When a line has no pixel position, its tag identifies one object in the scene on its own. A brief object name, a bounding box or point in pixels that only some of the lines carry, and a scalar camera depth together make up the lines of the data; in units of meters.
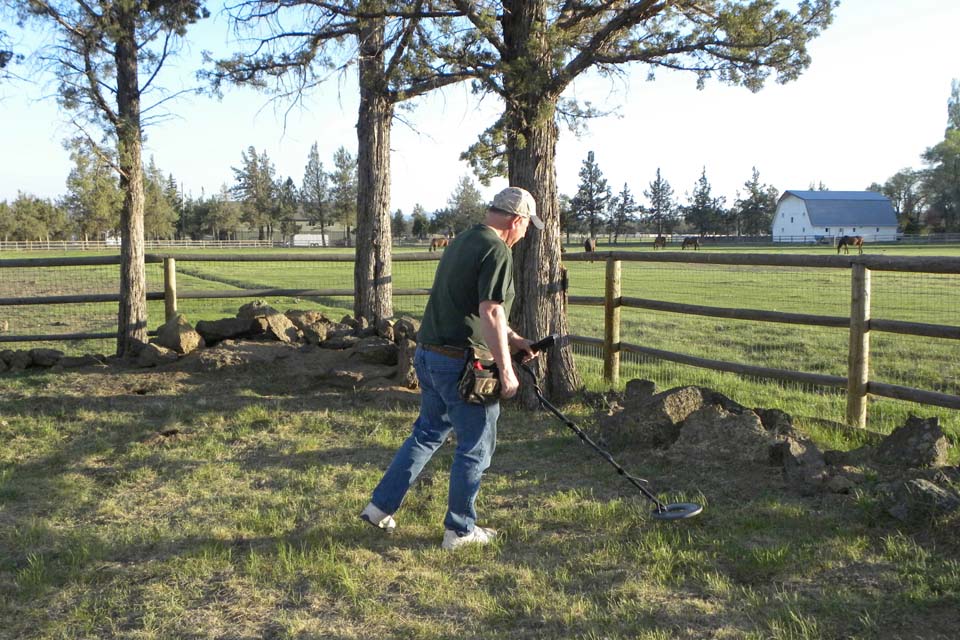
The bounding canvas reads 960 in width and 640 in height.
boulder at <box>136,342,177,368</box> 9.23
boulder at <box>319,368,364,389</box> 8.33
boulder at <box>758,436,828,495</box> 5.06
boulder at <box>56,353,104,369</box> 9.38
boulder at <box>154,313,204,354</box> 9.44
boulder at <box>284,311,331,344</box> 9.84
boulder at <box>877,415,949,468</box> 5.14
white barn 83.19
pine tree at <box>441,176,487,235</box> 79.18
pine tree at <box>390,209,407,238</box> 92.69
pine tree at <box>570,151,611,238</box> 87.31
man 4.02
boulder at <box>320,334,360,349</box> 9.45
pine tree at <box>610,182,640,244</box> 92.44
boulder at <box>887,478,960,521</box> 4.27
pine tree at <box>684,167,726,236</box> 87.56
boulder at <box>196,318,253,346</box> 9.88
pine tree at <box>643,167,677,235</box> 96.19
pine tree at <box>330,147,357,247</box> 80.00
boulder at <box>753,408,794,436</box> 5.93
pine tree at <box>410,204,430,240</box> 92.36
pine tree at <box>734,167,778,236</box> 87.88
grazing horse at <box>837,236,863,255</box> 45.18
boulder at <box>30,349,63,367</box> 9.44
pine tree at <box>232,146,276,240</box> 93.19
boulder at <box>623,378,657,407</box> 7.00
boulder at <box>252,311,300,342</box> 9.84
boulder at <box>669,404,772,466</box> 5.57
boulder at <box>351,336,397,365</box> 8.83
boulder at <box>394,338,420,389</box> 8.11
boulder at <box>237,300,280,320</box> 10.02
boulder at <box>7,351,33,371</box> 9.41
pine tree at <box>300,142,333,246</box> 92.81
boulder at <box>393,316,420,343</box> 9.08
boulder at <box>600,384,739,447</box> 6.05
